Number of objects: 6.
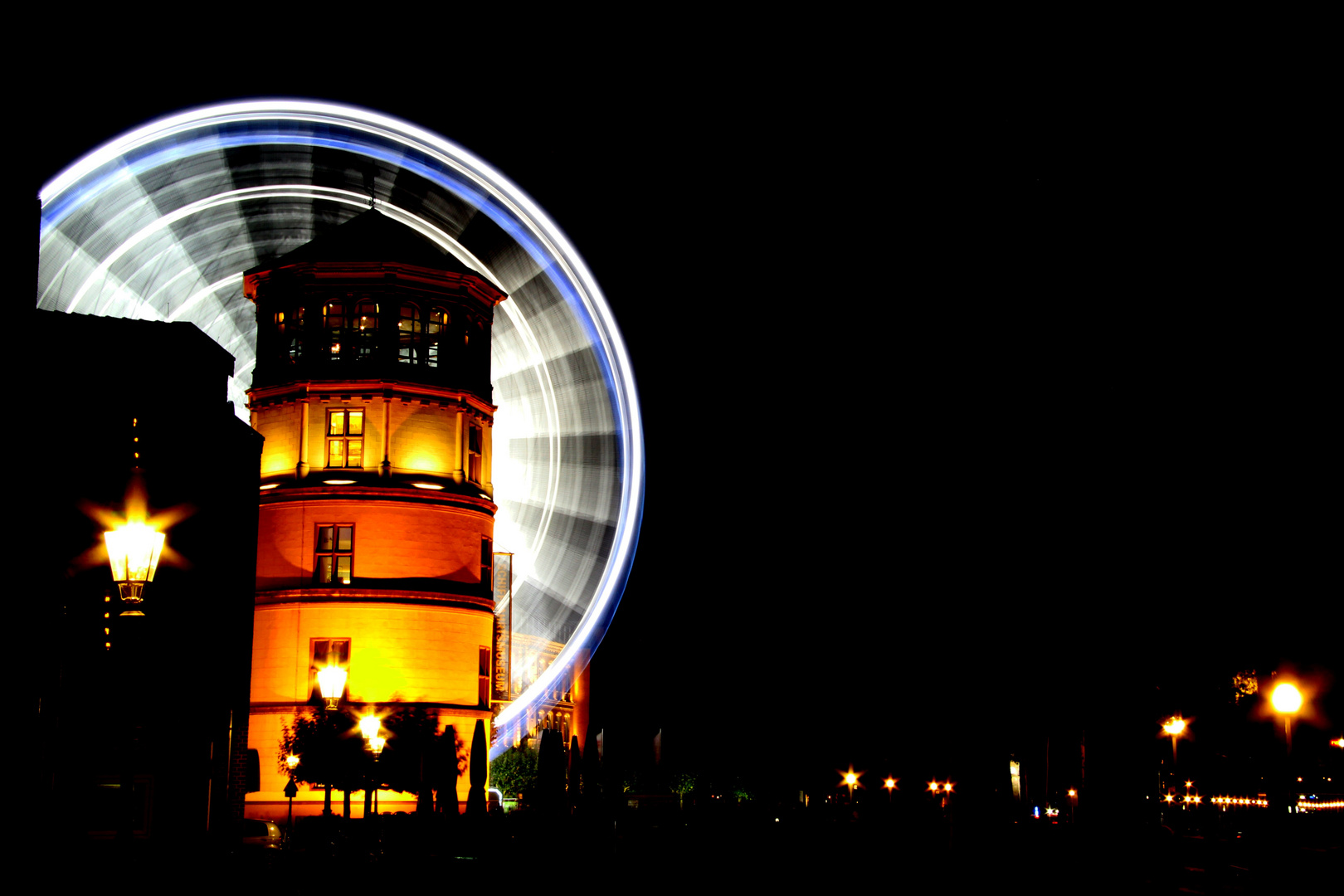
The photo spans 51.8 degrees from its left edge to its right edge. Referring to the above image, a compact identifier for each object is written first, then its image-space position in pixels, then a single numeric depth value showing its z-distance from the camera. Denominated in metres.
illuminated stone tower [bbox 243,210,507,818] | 53.53
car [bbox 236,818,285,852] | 37.34
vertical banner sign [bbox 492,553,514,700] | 60.97
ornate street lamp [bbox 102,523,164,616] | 15.24
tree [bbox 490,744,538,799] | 76.56
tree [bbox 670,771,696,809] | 96.94
